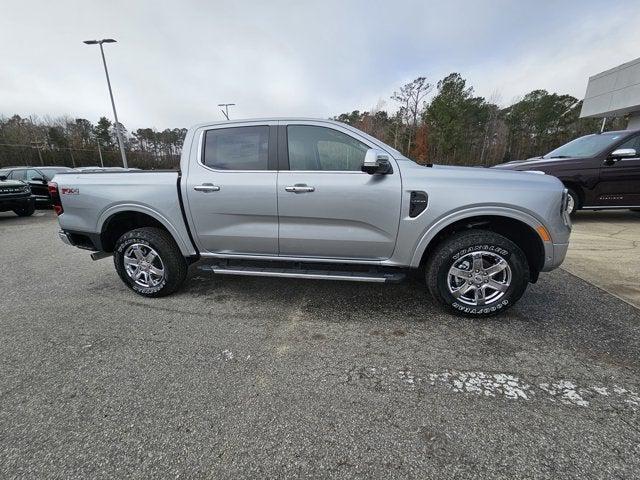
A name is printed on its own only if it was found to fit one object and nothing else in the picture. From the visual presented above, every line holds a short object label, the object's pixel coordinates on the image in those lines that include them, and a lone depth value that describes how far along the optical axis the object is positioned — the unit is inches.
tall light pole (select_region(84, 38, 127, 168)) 665.6
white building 660.1
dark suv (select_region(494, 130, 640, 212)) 247.4
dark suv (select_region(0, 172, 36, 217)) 343.3
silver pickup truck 109.7
